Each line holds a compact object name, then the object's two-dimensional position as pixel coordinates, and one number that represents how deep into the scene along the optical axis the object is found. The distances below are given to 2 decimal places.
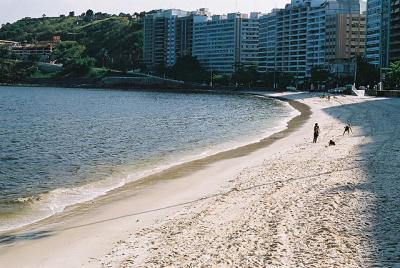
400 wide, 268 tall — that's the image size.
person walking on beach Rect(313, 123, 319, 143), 41.38
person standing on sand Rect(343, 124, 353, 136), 46.44
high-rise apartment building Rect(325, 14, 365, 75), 197.50
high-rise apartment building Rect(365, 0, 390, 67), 167.12
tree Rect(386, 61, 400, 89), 118.00
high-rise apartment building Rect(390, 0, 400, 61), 159.49
